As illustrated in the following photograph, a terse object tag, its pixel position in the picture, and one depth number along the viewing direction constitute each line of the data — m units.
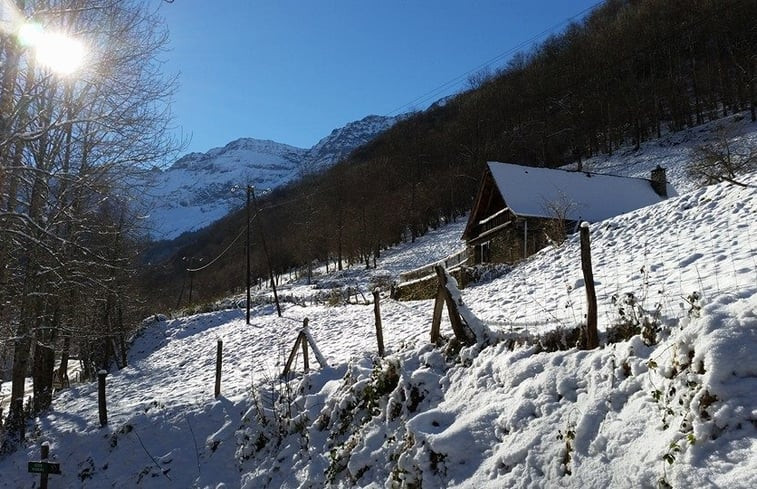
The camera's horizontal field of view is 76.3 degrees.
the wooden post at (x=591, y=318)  5.10
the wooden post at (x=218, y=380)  9.89
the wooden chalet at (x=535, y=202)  22.55
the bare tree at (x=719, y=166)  18.36
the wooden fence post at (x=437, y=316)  7.20
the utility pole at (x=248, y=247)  22.75
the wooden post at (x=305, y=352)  9.34
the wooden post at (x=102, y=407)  10.02
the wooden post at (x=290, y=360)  9.18
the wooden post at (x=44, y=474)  7.94
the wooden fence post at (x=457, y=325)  6.66
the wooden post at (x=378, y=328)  8.20
